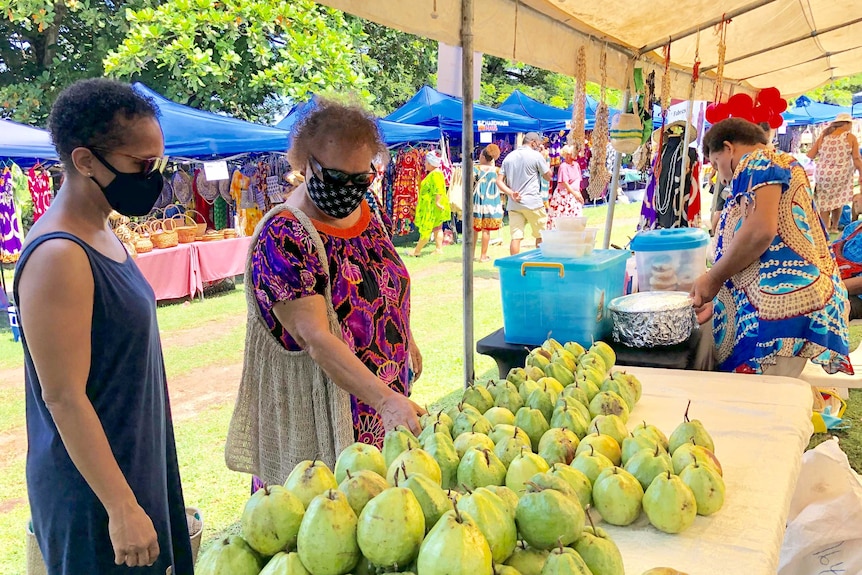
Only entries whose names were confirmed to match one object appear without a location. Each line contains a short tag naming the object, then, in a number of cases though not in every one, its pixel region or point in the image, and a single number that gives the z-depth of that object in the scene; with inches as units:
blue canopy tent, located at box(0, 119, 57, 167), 293.6
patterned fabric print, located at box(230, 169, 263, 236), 412.5
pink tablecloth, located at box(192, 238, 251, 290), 343.0
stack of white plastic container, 117.6
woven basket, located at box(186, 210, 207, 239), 350.9
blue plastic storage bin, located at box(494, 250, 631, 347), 113.3
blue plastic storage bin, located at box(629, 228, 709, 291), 141.4
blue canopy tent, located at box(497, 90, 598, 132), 592.7
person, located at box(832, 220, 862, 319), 179.5
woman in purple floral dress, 74.9
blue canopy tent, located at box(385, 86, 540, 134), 489.1
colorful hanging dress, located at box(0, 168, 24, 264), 314.3
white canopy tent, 112.3
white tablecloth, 53.6
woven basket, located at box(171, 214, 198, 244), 334.3
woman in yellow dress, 440.8
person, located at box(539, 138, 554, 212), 419.5
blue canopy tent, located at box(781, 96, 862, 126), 768.9
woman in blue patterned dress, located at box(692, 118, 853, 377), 112.1
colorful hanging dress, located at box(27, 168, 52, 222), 345.4
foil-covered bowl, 111.6
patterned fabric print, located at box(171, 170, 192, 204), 418.9
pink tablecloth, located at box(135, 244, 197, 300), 309.6
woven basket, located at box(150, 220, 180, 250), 316.2
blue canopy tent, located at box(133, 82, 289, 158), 326.3
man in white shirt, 395.5
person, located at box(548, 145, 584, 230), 466.9
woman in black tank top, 59.5
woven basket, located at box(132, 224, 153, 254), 300.2
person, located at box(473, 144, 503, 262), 407.8
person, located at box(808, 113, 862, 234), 395.5
